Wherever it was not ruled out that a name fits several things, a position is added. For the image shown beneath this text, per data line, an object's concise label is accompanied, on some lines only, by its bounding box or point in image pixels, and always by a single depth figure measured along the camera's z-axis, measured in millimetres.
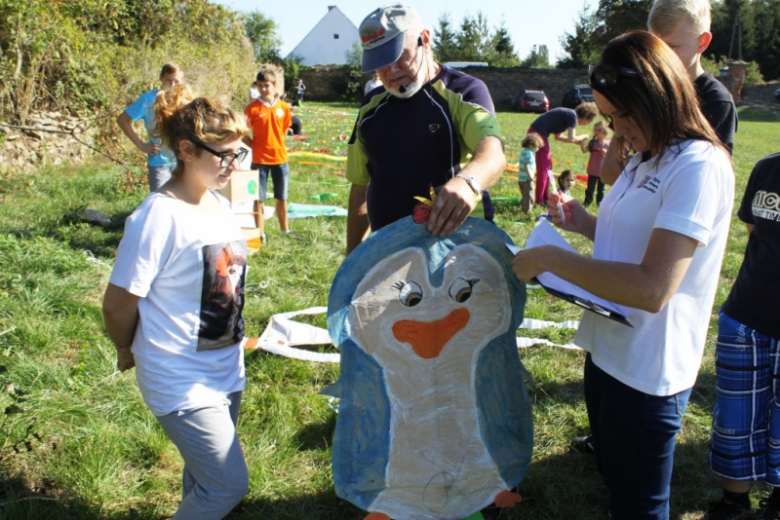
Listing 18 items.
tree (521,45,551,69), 58188
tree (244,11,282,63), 42062
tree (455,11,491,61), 53750
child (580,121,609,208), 7195
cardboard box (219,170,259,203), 5492
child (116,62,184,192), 5516
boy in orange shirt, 6266
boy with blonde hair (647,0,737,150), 2520
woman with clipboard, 1537
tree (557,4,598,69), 46656
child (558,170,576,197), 6651
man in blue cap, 2158
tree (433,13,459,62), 53281
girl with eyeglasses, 1803
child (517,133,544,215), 7229
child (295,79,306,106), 28891
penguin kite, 2104
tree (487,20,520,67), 53188
